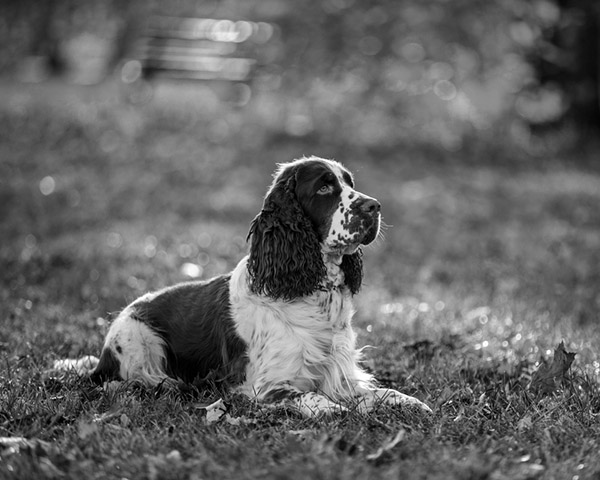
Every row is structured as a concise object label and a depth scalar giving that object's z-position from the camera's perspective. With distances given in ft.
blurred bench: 61.77
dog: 15.52
